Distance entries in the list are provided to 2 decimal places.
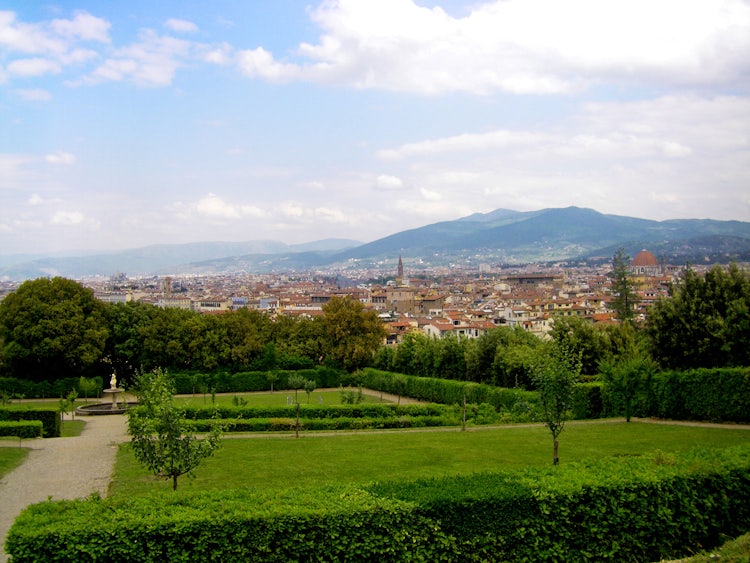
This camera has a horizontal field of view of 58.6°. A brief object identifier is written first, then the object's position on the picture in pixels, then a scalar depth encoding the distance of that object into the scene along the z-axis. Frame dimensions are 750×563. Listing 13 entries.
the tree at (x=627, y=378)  27.45
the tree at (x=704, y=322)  26.95
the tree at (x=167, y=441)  12.95
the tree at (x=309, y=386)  38.44
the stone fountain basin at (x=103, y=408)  36.28
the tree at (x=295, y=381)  41.58
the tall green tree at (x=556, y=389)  16.73
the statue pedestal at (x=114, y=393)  37.38
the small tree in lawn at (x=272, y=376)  47.75
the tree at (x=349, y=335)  52.56
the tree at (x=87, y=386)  41.19
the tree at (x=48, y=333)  44.00
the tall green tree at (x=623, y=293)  65.06
